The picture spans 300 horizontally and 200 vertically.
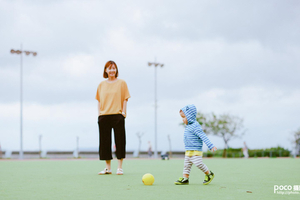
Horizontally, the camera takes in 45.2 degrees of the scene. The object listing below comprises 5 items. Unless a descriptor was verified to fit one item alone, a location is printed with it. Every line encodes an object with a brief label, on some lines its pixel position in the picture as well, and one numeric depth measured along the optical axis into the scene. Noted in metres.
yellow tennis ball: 5.52
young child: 5.75
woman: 8.13
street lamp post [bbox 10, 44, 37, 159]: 31.94
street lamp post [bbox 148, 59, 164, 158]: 37.66
